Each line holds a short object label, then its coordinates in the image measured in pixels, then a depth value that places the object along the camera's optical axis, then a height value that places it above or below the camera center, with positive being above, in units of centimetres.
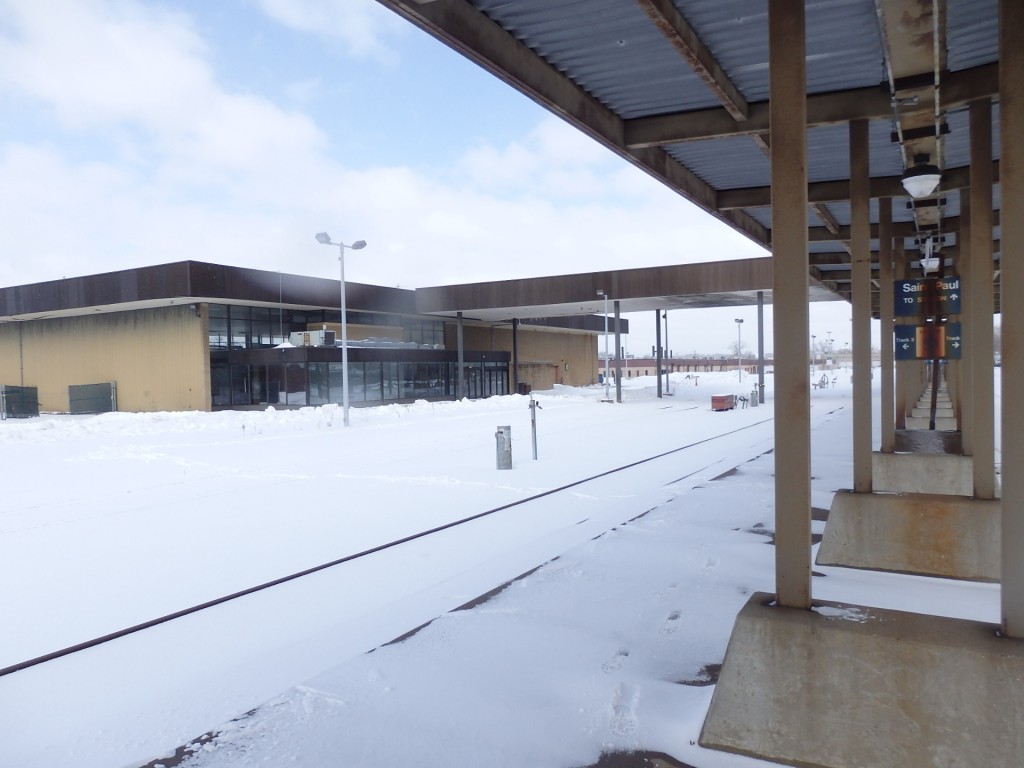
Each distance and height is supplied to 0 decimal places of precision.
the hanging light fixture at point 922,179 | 725 +179
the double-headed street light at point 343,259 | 2623 +418
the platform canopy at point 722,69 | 514 +260
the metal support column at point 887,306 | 1066 +79
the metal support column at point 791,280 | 401 +44
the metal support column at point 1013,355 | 354 -4
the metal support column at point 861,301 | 748 +63
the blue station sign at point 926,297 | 1100 +86
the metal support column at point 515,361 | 4881 +14
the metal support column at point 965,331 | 973 +28
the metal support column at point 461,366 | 4302 -9
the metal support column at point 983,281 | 644 +64
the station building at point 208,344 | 3491 +160
